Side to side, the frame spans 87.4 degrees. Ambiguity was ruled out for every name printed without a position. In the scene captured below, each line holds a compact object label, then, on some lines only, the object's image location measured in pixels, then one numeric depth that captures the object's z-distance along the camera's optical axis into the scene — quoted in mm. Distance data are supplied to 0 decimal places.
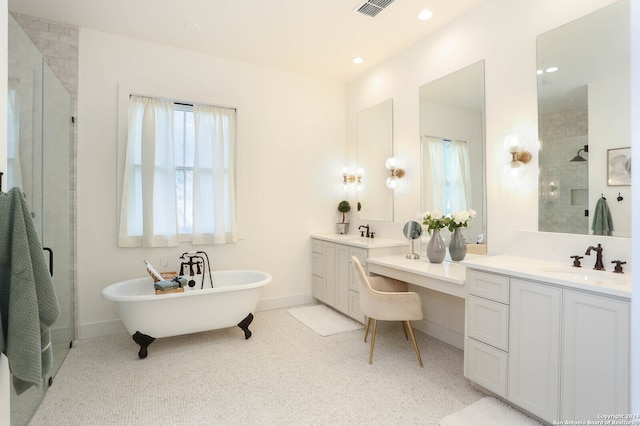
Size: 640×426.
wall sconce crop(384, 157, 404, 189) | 3789
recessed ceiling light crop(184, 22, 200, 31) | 3234
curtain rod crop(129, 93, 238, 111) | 3594
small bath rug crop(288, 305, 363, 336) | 3537
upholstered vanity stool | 2707
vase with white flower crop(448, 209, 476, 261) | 2928
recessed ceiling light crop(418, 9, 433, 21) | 2992
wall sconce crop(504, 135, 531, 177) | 2559
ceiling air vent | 2862
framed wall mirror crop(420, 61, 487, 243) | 2939
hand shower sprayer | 3529
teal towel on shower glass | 1282
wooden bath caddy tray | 2990
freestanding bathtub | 2842
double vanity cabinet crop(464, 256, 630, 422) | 1640
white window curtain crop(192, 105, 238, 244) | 3781
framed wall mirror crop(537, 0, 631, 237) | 2088
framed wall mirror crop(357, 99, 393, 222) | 3992
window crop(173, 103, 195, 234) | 3730
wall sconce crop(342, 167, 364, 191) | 4496
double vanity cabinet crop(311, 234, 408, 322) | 3582
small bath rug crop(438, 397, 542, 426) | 2002
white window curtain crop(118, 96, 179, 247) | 3471
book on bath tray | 2992
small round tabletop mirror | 3324
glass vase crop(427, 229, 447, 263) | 3072
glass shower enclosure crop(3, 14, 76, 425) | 1838
